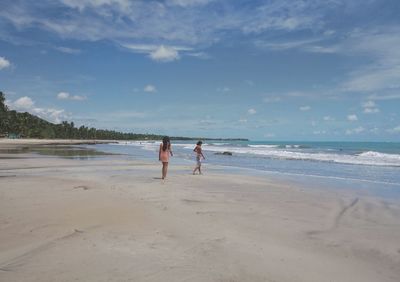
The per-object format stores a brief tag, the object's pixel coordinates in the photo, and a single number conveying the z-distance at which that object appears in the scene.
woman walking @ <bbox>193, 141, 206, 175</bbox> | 21.38
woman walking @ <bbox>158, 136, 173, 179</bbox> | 17.83
